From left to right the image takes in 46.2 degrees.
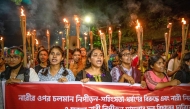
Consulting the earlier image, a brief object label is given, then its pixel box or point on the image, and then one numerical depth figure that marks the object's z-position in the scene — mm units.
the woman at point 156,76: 3488
